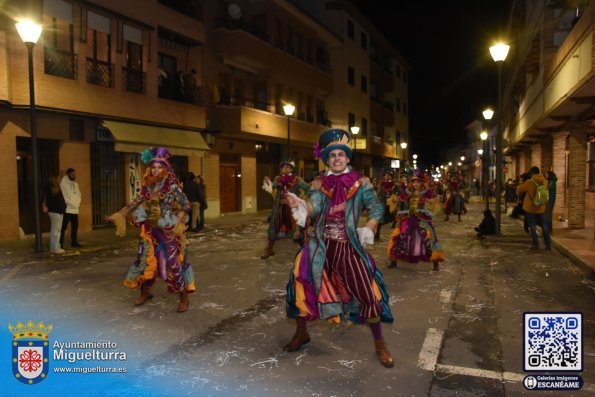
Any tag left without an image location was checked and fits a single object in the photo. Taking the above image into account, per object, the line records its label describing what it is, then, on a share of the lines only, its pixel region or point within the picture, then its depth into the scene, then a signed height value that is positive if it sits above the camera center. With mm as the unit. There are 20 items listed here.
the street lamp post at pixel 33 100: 10594 +1906
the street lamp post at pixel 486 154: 27216 +1511
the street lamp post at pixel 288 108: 19766 +3054
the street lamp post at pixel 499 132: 12859 +1432
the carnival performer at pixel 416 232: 8453 -909
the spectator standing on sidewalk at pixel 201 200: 15360 -544
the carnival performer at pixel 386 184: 12914 -73
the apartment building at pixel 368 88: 34219 +8064
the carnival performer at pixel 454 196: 19234 -625
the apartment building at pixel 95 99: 13242 +2741
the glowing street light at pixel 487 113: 19956 +2809
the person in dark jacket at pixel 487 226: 13469 -1284
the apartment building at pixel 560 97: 10750 +2282
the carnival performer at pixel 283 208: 9359 -525
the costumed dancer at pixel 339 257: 4223 -673
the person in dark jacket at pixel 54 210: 10906 -591
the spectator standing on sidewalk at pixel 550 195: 12148 -391
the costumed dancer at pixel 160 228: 5926 -556
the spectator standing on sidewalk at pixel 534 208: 10797 -635
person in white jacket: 11227 -350
